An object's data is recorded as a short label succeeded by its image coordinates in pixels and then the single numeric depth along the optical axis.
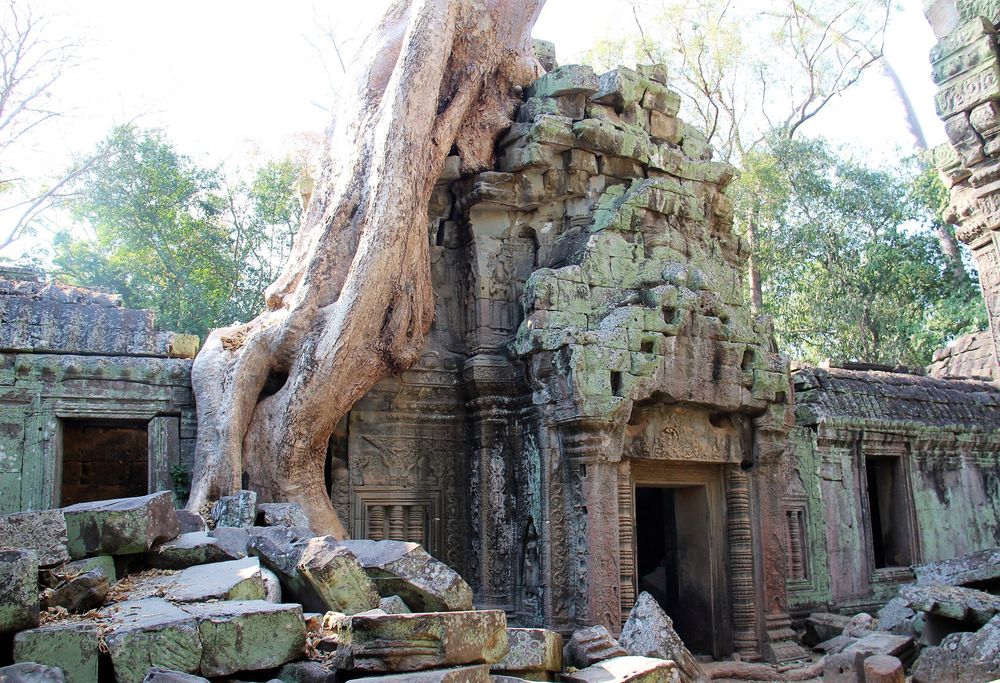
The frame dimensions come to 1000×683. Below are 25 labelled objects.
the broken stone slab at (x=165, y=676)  3.46
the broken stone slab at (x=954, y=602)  6.72
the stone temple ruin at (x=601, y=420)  7.02
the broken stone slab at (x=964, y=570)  7.61
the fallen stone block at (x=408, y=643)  4.01
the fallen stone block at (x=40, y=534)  4.39
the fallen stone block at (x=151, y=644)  3.71
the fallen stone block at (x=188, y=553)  5.17
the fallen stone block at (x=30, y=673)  3.30
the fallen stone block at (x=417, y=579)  4.86
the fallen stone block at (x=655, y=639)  6.02
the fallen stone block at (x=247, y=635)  3.92
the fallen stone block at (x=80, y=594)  4.21
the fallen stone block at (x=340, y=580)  4.71
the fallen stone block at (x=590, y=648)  5.39
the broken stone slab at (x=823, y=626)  8.92
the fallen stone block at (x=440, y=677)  3.82
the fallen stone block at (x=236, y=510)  6.26
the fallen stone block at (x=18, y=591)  3.66
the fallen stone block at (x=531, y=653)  4.80
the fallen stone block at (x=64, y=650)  3.59
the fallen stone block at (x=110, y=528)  4.80
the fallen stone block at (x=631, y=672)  4.86
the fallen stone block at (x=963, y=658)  6.02
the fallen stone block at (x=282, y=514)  6.28
